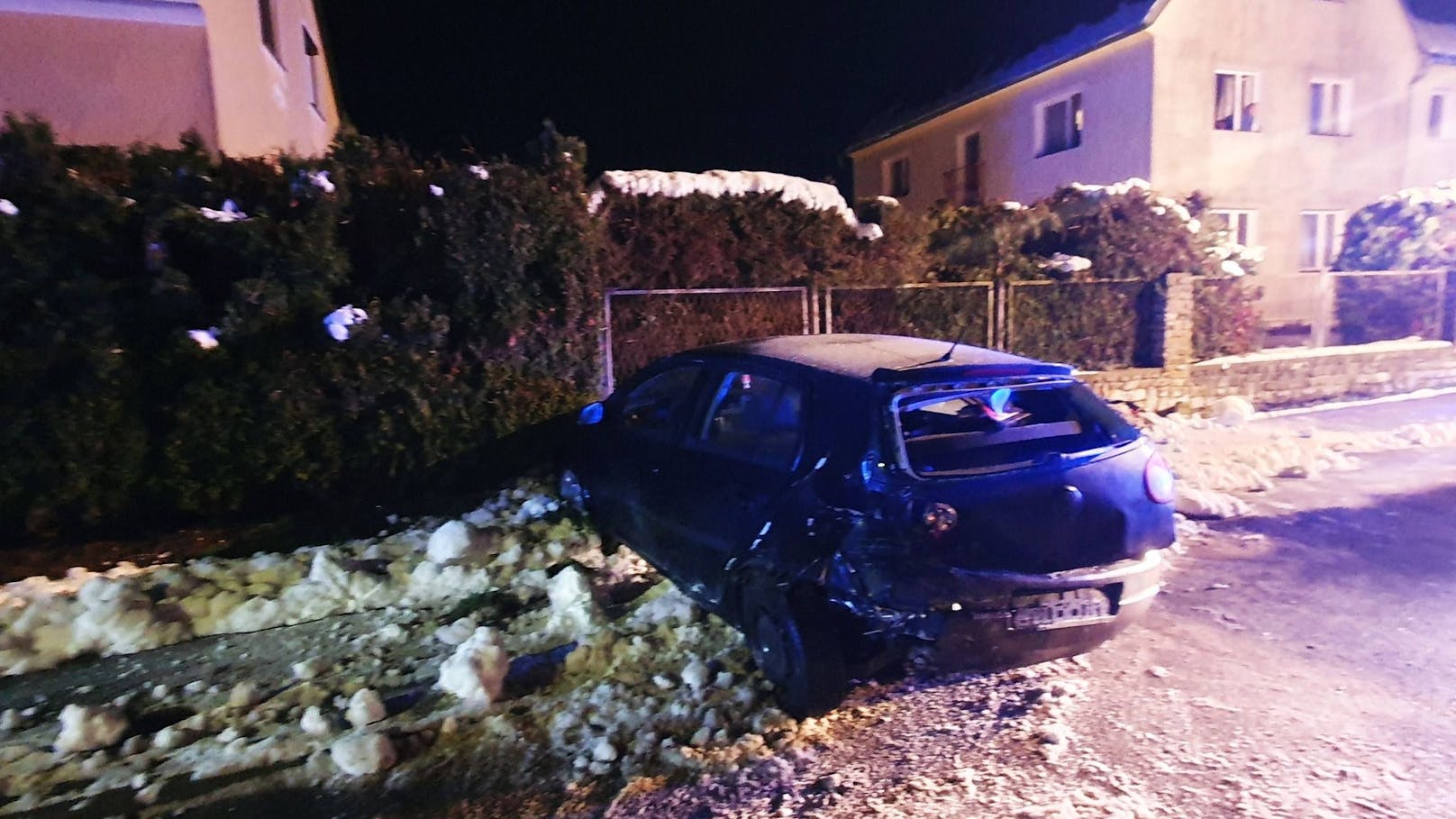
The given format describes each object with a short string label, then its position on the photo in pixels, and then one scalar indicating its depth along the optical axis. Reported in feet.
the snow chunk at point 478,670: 13.42
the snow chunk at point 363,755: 11.62
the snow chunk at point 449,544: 18.60
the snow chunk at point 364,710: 12.81
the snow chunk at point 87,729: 12.34
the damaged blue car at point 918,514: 11.65
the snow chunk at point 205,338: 19.24
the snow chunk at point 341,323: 20.62
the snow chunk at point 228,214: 19.79
